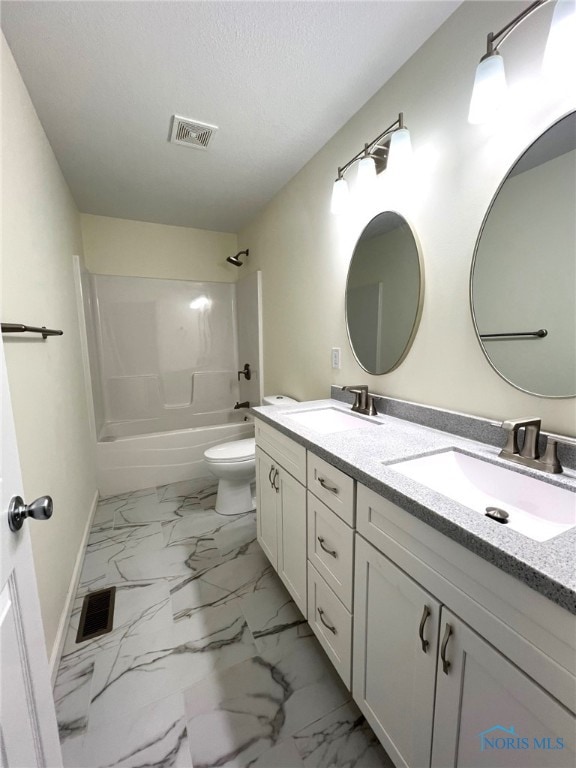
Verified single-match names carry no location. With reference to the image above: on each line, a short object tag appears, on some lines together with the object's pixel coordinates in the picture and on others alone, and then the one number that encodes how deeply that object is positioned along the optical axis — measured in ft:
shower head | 10.05
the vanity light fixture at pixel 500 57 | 2.56
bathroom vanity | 1.64
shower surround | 8.77
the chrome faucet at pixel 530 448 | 2.80
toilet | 6.98
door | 1.87
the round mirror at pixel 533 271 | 2.84
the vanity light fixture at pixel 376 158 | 4.07
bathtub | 8.40
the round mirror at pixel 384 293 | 4.45
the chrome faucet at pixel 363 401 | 4.95
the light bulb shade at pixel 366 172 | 4.59
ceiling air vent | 5.32
